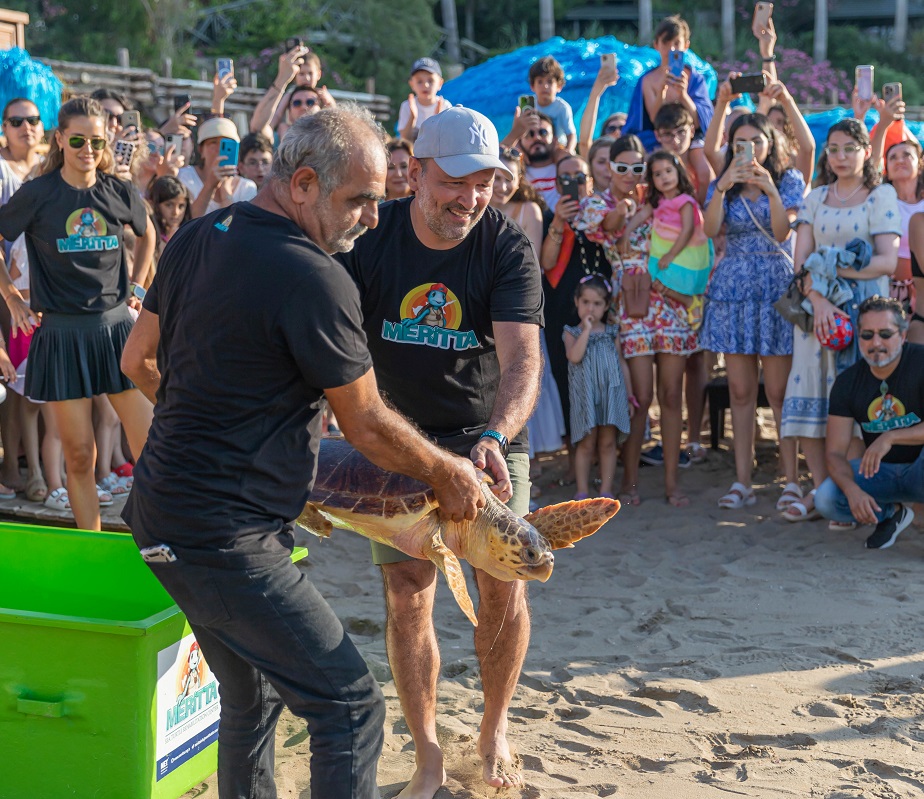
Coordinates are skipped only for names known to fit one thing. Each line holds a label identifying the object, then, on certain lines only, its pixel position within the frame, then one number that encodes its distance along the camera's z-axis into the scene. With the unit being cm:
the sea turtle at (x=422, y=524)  244
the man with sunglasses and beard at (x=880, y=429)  470
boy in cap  658
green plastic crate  245
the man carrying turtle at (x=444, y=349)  270
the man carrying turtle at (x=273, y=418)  196
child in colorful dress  544
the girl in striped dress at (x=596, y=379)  539
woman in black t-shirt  421
